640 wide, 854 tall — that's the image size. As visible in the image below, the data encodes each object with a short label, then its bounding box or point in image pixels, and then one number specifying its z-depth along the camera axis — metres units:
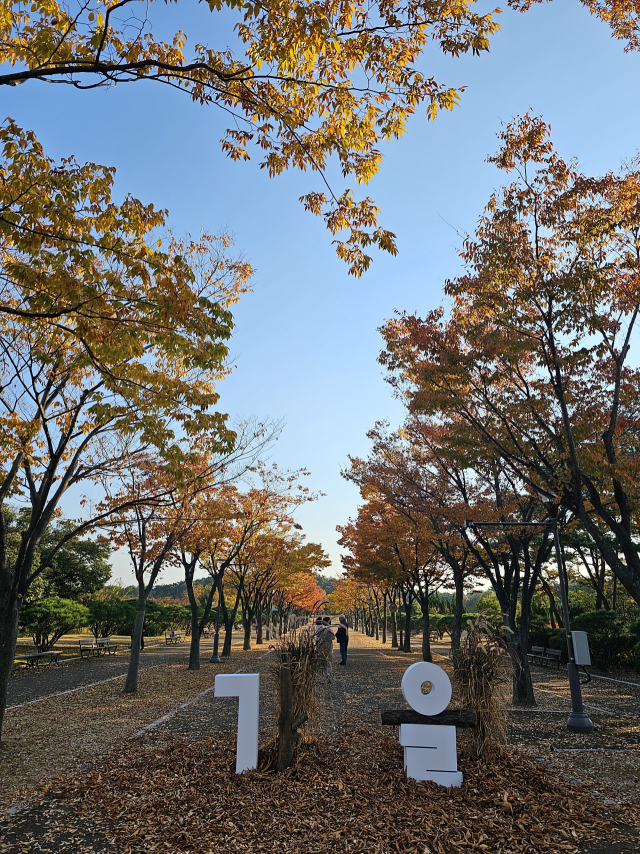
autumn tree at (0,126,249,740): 6.18
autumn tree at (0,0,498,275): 4.52
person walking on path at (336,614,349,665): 19.64
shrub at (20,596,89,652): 22.62
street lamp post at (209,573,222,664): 20.28
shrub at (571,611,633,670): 18.73
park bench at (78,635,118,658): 23.12
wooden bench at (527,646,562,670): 19.78
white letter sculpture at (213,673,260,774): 6.20
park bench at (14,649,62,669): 19.32
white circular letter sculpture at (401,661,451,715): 6.25
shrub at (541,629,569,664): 20.20
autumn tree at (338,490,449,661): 20.44
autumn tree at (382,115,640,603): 8.75
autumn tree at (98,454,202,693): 12.70
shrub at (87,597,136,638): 29.28
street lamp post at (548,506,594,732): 9.09
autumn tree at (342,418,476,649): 15.33
